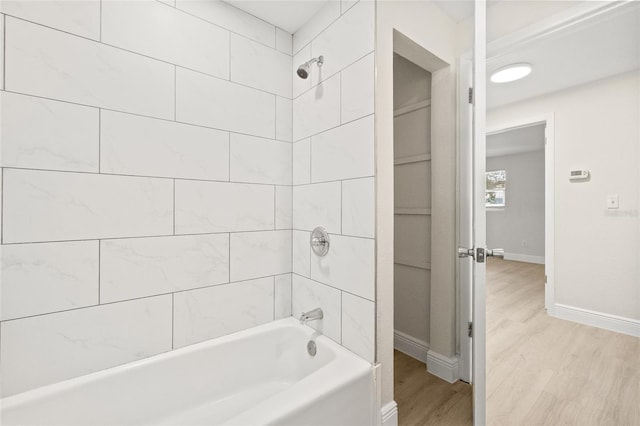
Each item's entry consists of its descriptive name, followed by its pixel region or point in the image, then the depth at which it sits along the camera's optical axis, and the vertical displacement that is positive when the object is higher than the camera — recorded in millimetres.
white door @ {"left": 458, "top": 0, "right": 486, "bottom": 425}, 1172 -41
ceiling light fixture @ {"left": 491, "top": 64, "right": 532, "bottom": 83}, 1929 +1052
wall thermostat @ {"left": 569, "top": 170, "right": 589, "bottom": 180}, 2396 +371
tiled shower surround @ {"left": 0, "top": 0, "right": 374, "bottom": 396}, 1014 +168
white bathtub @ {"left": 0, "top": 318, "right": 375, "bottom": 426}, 945 -747
